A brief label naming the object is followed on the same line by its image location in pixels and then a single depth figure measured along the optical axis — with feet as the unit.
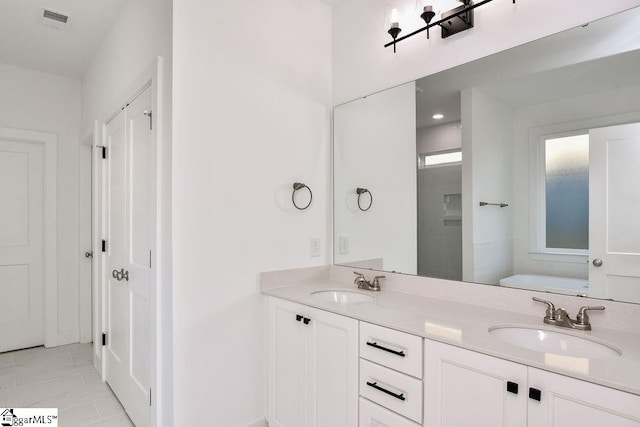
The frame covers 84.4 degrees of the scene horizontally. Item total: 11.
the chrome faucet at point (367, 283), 6.88
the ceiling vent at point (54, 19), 8.07
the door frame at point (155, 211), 6.02
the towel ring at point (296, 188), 7.36
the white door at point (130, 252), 6.65
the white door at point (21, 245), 11.00
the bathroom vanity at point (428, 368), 3.20
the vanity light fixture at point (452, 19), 5.57
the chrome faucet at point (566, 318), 4.33
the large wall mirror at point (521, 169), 4.50
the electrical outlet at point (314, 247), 7.71
